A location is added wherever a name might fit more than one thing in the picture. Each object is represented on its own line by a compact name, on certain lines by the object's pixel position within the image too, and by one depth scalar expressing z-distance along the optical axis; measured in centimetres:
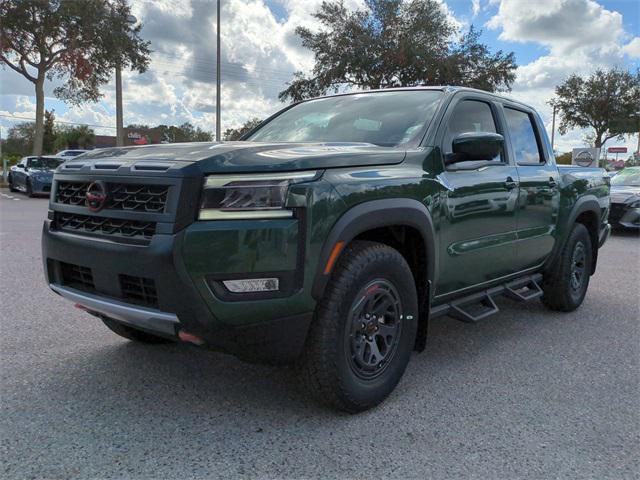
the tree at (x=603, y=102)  4012
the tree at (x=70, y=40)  2275
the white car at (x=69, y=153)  2652
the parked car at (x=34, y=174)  1897
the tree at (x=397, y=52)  2655
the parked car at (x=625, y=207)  1112
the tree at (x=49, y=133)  6588
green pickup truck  246
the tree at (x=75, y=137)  6924
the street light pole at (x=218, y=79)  2170
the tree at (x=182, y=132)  7470
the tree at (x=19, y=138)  8369
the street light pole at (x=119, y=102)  2474
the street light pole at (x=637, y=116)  3994
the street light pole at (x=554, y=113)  4401
